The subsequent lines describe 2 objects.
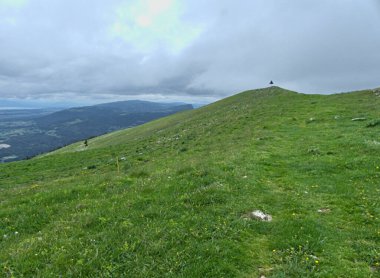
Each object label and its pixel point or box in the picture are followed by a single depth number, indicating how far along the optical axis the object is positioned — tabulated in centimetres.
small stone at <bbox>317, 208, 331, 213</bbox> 1241
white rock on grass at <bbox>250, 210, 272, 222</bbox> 1185
